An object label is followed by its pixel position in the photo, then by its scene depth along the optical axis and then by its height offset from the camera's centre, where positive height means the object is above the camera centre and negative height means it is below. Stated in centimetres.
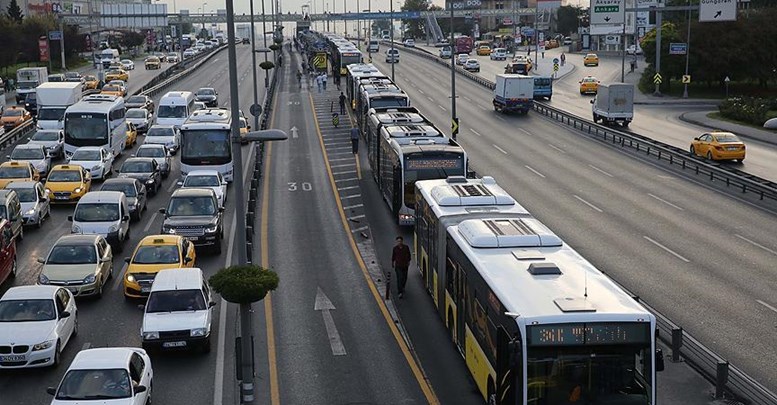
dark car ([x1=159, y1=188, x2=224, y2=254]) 3241 -619
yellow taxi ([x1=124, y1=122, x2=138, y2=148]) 5781 -627
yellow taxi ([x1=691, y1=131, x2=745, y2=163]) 5303 -663
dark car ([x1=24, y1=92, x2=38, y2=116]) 7571 -572
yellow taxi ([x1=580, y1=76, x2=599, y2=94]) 9564 -614
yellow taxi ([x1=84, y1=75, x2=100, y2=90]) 9090 -511
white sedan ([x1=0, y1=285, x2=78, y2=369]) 2144 -644
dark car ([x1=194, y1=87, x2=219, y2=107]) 7825 -549
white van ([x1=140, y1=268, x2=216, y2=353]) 2247 -646
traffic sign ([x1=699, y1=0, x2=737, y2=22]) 7506 +60
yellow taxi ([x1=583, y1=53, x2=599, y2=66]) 12694 -495
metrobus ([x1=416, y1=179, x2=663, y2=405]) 1506 -470
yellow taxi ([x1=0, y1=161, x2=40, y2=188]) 4099 -584
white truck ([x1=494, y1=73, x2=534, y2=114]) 7319 -514
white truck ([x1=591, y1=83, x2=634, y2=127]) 6650 -544
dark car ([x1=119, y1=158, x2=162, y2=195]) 4312 -615
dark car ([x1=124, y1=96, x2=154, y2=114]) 6992 -530
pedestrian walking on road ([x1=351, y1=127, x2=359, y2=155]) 5412 -612
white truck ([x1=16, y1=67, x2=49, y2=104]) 8512 -445
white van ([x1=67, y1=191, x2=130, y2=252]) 3297 -622
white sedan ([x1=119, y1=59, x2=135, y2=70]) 12729 -488
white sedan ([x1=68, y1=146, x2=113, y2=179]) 4559 -602
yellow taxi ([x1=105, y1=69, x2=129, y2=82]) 10081 -491
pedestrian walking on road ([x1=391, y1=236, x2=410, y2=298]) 2764 -640
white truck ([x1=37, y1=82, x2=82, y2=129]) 5891 -444
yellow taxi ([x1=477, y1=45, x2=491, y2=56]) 15500 -450
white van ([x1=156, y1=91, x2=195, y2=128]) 6059 -510
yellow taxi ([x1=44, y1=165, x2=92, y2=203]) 4078 -631
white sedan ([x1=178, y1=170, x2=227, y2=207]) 3906 -598
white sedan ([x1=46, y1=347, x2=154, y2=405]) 1786 -627
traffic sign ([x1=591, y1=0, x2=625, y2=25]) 8475 +70
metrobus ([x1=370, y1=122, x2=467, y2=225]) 3519 -495
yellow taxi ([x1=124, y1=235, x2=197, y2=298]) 2723 -638
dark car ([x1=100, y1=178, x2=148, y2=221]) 3775 -611
